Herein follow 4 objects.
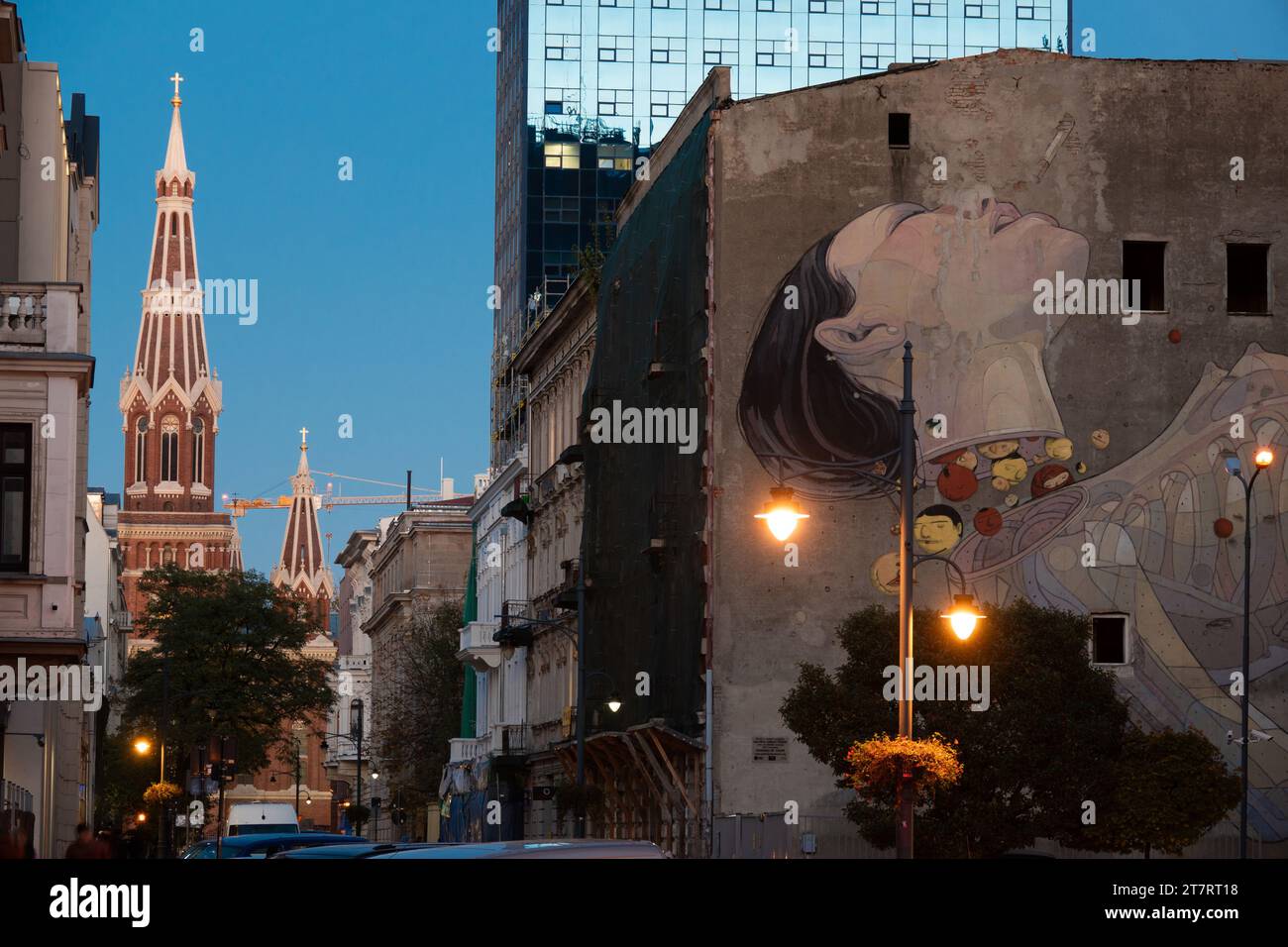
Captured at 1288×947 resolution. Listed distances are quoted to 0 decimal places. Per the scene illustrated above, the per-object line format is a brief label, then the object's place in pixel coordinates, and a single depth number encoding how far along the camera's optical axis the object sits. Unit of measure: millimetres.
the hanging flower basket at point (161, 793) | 71938
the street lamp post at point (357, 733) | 109750
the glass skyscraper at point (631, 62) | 129250
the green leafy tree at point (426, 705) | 99750
